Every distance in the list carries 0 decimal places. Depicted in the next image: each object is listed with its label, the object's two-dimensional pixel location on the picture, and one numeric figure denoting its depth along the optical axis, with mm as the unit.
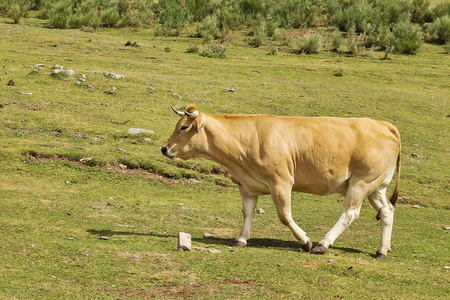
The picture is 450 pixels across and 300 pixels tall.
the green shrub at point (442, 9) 42188
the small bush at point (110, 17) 37500
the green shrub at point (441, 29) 37281
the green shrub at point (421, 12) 42941
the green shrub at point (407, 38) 35188
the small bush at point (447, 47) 35447
